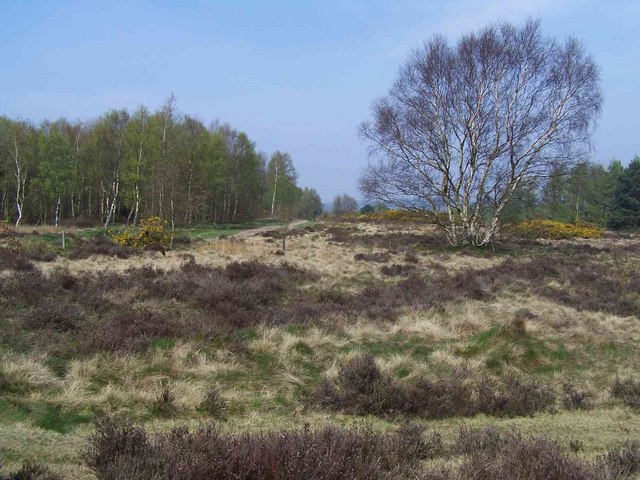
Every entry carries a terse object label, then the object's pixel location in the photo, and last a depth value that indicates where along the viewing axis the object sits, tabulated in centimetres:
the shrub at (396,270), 1714
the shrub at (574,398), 645
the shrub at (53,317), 765
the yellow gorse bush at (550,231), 3388
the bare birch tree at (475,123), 2372
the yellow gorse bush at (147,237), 2172
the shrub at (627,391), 662
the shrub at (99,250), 1766
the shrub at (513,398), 609
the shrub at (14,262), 1247
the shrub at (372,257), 2031
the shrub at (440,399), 589
